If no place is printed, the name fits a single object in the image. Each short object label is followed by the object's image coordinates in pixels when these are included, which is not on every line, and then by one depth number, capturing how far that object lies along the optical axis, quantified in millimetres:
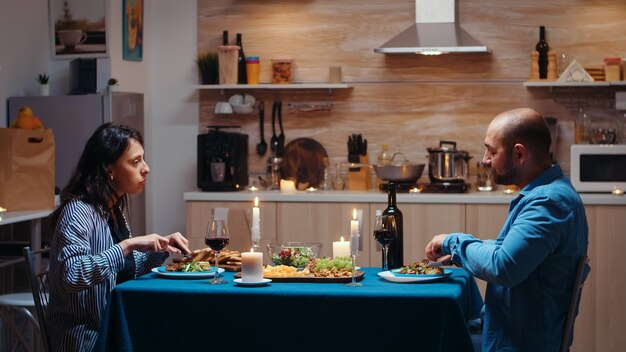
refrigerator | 5605
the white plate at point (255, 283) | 2969
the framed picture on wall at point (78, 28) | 5840
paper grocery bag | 4926
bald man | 2695
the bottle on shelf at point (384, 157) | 5977
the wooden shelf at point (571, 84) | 5675
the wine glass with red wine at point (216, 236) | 3021
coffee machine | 5910
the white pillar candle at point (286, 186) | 5914
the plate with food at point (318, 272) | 3049
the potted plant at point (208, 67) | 6203
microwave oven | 5492
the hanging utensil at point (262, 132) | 6293
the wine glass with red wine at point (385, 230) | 3152
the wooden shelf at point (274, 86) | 6066
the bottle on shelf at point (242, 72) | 6203
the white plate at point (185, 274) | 3145
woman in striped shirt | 2959
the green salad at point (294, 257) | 3346
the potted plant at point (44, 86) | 5723
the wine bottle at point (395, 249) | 3330
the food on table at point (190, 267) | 3199
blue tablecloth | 2795
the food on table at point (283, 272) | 3109
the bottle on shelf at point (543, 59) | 5855
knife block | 5973
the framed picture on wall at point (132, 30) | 6012
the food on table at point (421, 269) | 3050
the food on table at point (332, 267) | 3092
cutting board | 6258
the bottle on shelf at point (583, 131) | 5867
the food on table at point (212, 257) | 3342
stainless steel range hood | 5691
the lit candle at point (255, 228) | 3273
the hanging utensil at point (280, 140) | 6273
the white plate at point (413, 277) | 2996
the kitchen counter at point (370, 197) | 5383
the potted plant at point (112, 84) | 5660
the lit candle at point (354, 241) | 2982
